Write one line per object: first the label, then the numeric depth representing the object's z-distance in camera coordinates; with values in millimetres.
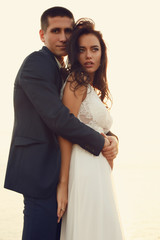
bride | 2057
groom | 1973
